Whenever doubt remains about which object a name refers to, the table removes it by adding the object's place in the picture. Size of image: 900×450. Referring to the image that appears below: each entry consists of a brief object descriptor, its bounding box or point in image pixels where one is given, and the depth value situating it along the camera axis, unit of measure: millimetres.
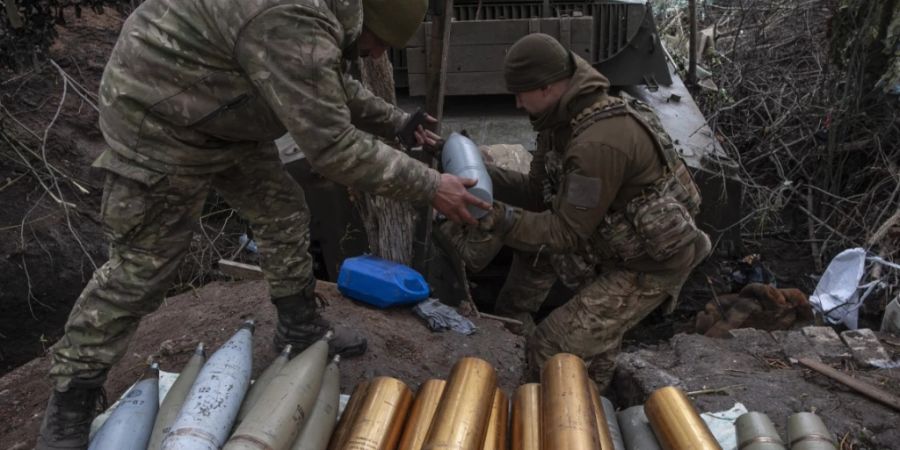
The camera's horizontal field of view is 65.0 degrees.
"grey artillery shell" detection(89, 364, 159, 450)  2244
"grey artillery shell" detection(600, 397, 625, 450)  2447
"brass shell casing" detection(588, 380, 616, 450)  2217
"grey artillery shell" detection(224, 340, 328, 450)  2045
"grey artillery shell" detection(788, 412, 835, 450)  2266
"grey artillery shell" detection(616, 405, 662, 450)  2428
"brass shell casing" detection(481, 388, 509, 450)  2277
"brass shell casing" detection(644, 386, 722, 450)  2201
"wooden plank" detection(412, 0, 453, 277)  3400
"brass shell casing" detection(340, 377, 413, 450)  2223
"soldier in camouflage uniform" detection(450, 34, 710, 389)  3090
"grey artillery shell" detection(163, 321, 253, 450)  2039
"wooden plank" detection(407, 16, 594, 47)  5246
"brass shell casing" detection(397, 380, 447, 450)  2262
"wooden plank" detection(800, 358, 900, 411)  2968
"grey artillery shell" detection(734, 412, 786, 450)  2271
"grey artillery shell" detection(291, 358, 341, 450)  2215
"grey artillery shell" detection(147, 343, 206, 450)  2240
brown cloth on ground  4473
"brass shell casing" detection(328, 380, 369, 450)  2303
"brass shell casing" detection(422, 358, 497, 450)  2102
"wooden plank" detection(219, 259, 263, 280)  4223
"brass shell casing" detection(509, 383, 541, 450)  2266
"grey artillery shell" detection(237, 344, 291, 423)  2377
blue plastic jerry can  3689
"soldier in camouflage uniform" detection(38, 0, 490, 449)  2152
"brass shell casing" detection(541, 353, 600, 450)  2084
